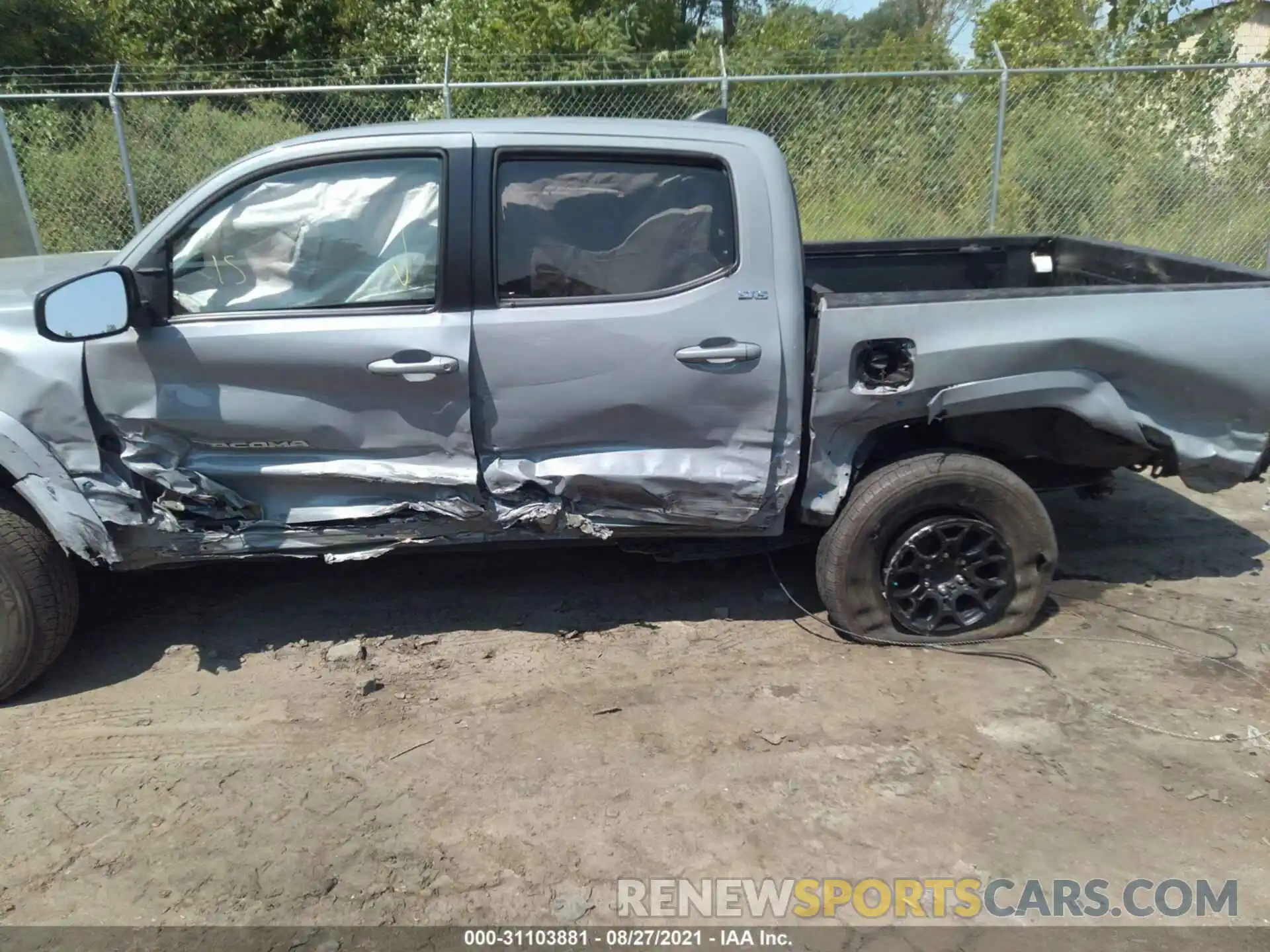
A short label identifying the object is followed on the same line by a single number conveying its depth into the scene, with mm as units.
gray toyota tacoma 3494
